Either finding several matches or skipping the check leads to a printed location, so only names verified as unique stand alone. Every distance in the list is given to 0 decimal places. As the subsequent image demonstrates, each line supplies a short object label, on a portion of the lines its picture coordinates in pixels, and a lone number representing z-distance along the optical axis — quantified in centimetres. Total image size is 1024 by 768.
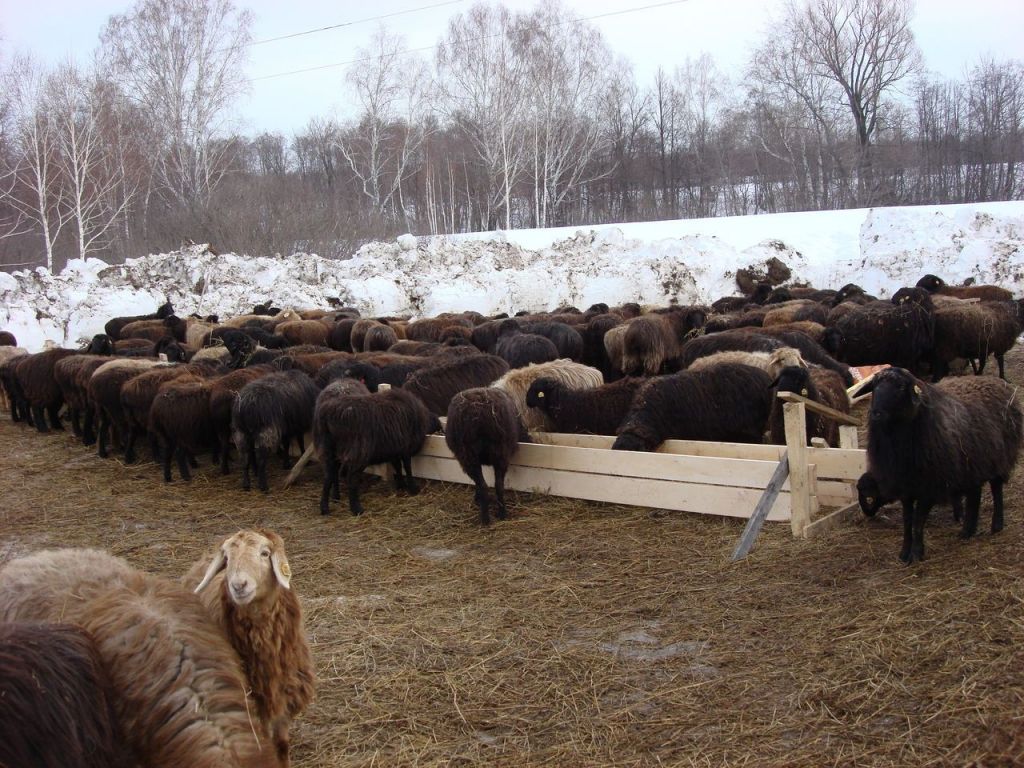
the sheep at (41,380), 1327
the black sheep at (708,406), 806
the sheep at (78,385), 1215
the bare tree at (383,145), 4394
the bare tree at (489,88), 4169
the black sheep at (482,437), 754
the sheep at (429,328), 1805
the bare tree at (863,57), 3619
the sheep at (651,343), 1302
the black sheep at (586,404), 905
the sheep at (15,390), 1419
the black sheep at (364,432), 818
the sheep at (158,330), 1881
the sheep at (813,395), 770
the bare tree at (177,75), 3891
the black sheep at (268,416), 920
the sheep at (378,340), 1638
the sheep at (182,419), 982
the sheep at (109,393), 1117
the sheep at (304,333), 1878
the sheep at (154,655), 305
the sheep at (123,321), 2088
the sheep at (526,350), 1252
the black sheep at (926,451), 531
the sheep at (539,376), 951
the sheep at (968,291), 1578
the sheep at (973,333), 1201
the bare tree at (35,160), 3194
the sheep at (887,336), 1222
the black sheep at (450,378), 1013
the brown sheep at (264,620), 362
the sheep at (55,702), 265
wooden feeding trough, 631
